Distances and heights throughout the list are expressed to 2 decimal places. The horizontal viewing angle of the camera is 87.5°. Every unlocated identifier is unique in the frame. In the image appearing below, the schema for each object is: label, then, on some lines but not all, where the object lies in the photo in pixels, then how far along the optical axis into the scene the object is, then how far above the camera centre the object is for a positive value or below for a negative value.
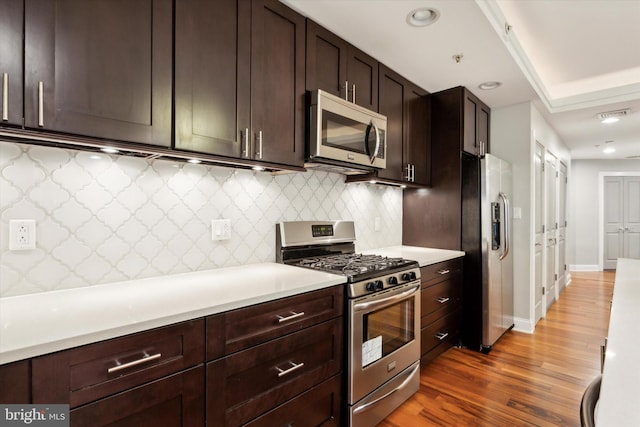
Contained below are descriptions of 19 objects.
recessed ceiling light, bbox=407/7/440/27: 1.94 +1.19
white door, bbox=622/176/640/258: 7.16 -0.01
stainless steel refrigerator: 2.96 -0.29
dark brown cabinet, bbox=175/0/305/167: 1.50 +0.69
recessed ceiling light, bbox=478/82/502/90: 2.99 +1.19
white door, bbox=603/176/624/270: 7.19 -0.08
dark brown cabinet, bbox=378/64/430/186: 2.71 +0.77
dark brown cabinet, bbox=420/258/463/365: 2.54 -0.76
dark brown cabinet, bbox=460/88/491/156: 3.15 +0.92
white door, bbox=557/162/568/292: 5.06 -0.11
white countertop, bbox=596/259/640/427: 0.56 -0.34
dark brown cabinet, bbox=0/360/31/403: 0.85 -0.44
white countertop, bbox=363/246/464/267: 2.61 -0.33
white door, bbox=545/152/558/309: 4.22 -0.14
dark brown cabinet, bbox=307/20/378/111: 2.09 +1.01
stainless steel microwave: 2.01 +0.53
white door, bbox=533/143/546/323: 3.68 -0.12
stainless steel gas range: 1.81 -0.60
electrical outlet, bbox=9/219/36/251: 1.29 -0.08
